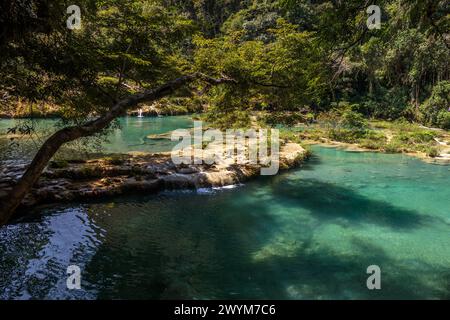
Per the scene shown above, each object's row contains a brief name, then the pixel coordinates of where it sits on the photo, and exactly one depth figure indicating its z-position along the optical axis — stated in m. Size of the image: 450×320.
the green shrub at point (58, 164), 12.65
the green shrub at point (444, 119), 26.68
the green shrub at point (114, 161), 13.86
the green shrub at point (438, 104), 27.33
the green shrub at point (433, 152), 19.08
